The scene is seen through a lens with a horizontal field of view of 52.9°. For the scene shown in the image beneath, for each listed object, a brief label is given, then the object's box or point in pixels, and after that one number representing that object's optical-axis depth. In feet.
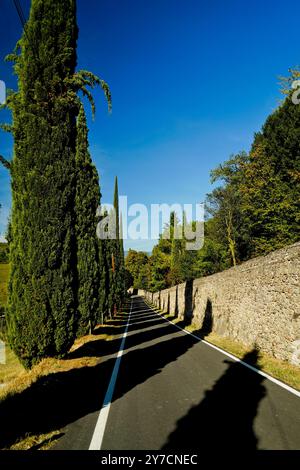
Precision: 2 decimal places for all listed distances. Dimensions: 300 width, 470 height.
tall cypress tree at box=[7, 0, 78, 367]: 29.32
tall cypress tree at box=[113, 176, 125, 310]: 108.39
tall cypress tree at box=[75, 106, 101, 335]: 55.11
